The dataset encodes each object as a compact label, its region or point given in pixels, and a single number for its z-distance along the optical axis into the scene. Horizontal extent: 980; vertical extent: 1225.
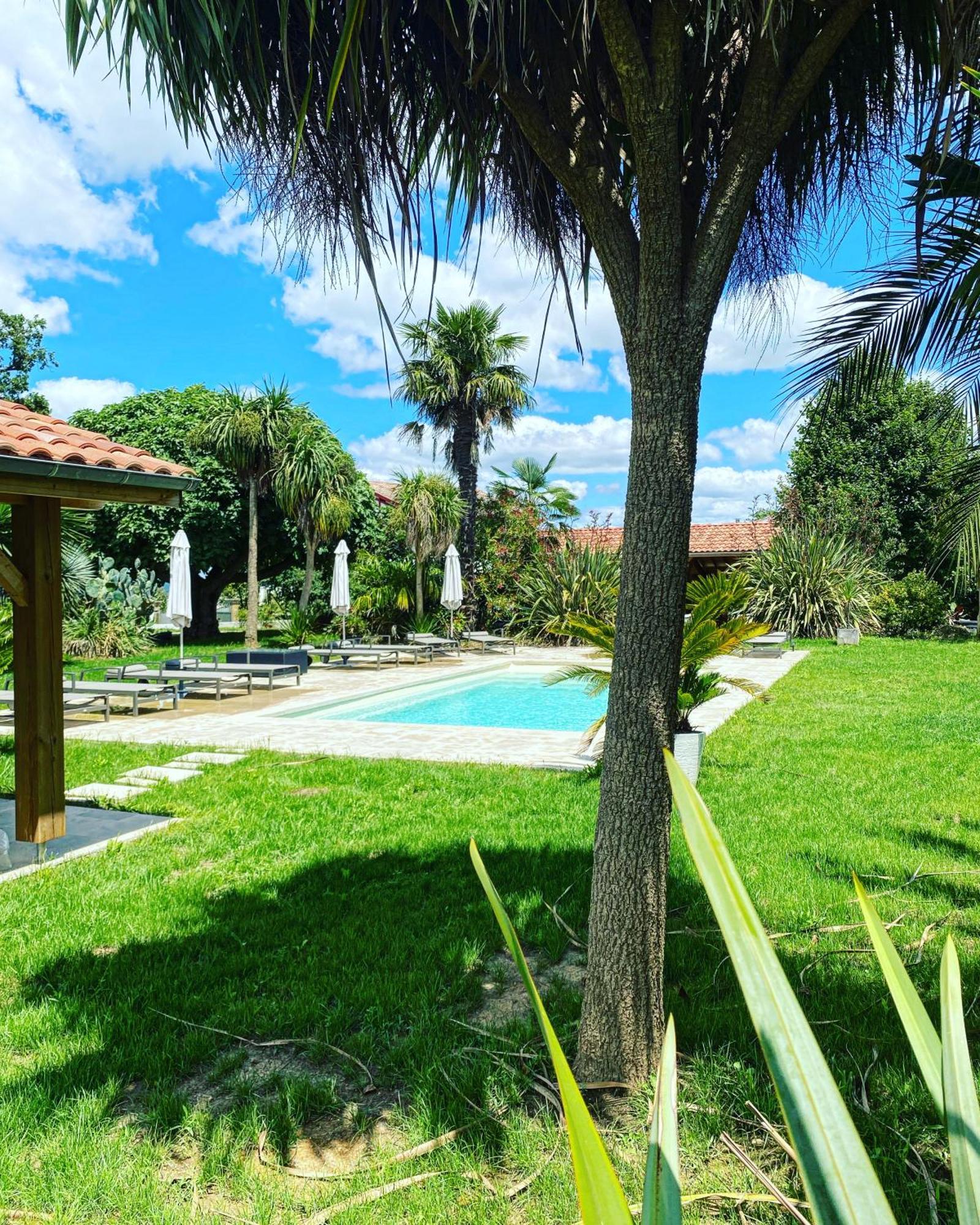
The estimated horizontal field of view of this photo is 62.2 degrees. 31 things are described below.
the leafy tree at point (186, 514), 22.77
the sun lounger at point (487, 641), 20.33
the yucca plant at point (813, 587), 21.58
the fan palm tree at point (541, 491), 24.48
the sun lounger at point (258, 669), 13.55
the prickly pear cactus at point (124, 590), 19.75
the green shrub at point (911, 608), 20.98
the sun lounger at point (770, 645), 18.30
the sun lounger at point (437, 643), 19.52
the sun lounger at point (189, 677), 12.93
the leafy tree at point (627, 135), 2.50
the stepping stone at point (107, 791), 6.71
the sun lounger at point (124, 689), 10.99
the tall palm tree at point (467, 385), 21.69
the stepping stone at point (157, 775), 7.27
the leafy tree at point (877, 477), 24.62
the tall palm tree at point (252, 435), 18.73
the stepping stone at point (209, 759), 7.99
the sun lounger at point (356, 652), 17.41
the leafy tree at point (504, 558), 23.05
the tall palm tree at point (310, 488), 19.09
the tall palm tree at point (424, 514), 21.30
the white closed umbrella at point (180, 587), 13.54
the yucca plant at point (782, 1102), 0.72
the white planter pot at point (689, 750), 6.48
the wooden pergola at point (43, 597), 5.20
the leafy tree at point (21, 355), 28.44
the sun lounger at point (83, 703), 10.21
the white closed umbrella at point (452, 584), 19.75
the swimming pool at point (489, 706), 12.11
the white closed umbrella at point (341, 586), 18.31
